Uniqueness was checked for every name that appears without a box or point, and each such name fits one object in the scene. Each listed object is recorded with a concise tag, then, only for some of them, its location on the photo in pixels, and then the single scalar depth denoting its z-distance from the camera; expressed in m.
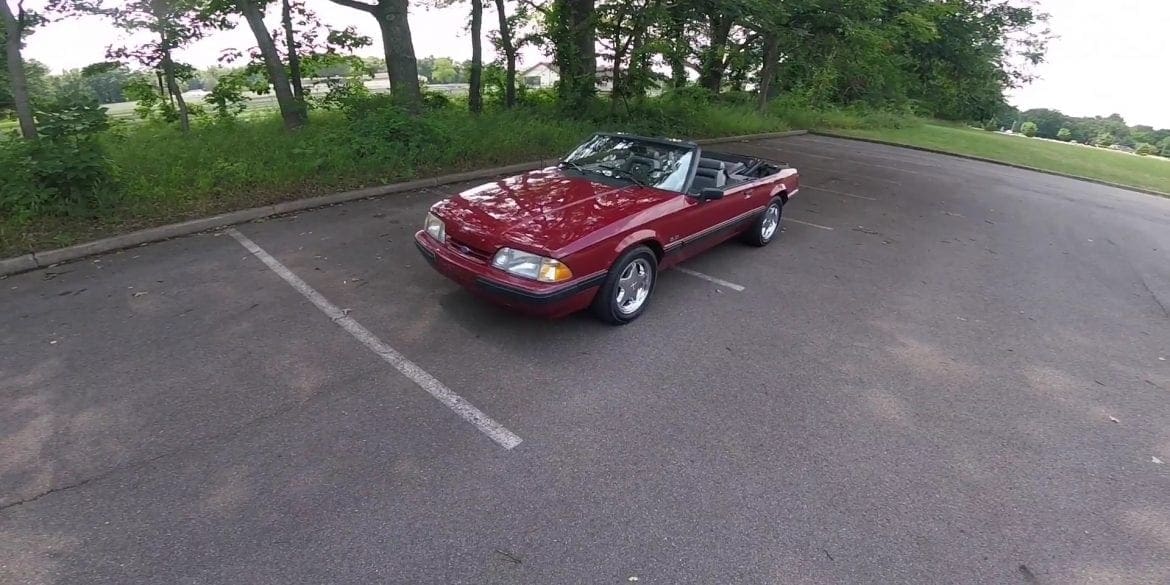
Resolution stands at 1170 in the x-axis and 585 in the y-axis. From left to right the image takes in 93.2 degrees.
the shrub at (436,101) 12.40
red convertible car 3.79
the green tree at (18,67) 6.24
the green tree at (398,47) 9.80
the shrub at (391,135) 8.49
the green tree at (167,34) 8.52
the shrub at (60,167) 5.59
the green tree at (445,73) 20.07
